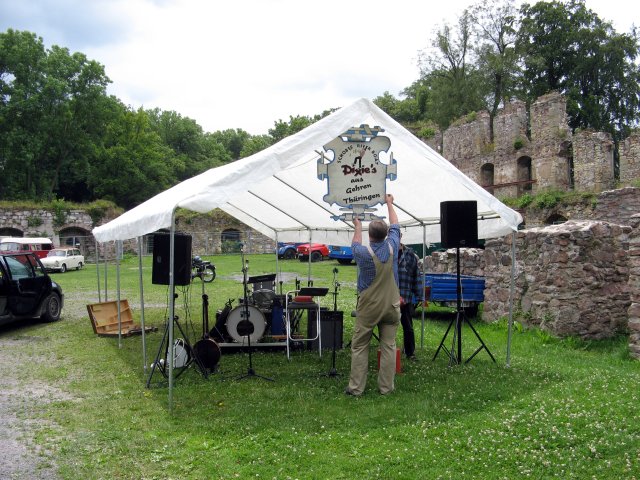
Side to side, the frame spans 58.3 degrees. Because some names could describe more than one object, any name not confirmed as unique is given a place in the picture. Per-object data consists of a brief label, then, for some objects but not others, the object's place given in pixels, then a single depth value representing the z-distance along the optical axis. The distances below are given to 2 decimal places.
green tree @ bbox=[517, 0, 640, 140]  34.38
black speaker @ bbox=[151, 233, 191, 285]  6.46
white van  25.83
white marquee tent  5.77
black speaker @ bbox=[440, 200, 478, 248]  6.79
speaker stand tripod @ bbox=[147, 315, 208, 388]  6.69
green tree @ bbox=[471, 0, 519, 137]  36.69
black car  10.39
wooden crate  10.21
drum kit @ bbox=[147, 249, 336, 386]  7.22
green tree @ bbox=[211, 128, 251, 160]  73.50
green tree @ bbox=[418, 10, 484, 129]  38.47
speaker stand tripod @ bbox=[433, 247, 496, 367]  6.99
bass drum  8.54
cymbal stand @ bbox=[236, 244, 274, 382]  6.82
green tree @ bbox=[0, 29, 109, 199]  41.50
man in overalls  5.81
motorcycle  20.14
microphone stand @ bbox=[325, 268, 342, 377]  6.90
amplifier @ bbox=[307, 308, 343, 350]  8.38
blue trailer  11.09
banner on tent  6.65
